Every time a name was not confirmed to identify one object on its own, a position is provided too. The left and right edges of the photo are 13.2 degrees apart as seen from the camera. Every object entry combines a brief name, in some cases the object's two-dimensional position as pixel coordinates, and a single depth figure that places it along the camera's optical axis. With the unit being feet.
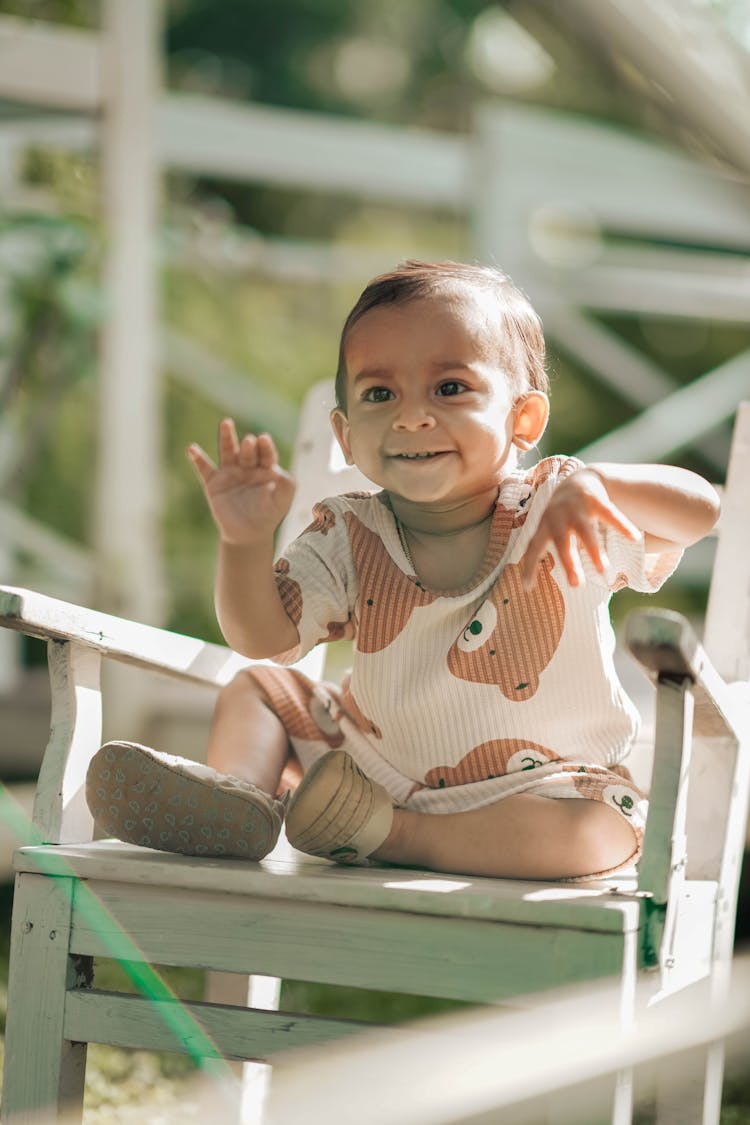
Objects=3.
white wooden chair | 5.98
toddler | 6.30
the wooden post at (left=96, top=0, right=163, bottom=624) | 12.01
